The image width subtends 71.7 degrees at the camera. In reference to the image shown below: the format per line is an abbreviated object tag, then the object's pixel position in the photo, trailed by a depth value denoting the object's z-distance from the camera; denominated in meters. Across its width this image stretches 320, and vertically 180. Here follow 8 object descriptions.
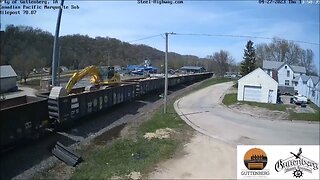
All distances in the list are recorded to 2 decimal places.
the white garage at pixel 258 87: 19.63
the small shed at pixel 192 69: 72.05
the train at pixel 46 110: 8.66
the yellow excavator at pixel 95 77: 15.21
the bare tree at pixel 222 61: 47.49
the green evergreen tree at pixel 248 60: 30.12
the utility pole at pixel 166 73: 16.72
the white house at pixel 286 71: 21.23
